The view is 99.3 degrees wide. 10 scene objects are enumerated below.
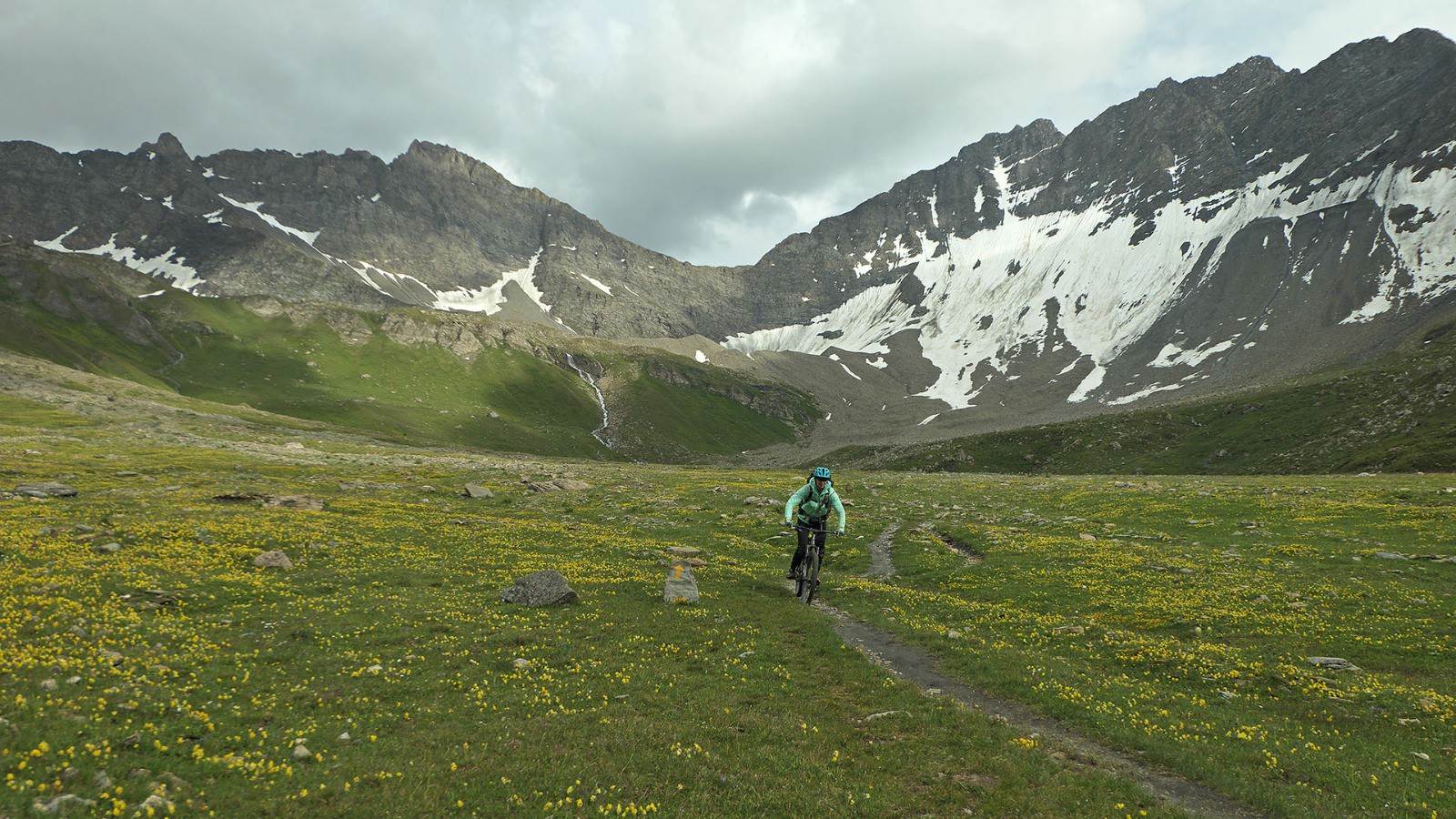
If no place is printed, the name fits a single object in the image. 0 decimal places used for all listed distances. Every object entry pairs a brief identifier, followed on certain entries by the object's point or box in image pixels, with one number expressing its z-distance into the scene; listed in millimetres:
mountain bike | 24859
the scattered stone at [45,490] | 32406
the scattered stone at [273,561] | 23281
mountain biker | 23734
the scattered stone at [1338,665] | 16328
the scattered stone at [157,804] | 8188
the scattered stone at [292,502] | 37625
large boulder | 21781
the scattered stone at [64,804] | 7758
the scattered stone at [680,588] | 23531
